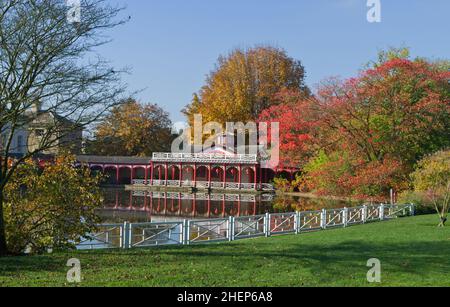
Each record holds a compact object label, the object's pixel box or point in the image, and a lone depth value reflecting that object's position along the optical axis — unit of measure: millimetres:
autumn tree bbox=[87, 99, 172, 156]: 65562
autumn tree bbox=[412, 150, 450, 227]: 25372
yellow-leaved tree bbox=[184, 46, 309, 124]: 57959
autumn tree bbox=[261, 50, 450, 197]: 34438
